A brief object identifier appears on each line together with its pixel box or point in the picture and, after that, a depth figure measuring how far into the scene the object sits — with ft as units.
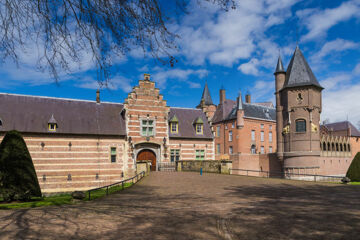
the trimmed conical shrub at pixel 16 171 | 37.96
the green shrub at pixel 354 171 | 84.99
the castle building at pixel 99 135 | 80.79
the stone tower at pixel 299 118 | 104.37
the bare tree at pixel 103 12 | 15.65
